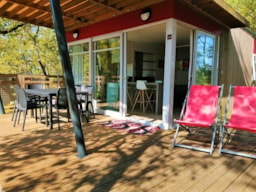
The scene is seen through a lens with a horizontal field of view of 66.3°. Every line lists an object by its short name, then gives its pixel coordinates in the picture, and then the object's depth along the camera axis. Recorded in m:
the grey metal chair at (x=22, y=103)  3.88
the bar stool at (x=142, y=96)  5.68
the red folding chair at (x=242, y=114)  2.89
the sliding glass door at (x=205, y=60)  4.77
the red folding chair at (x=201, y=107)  3.08
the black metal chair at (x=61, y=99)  4.09
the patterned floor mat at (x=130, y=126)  3.93
